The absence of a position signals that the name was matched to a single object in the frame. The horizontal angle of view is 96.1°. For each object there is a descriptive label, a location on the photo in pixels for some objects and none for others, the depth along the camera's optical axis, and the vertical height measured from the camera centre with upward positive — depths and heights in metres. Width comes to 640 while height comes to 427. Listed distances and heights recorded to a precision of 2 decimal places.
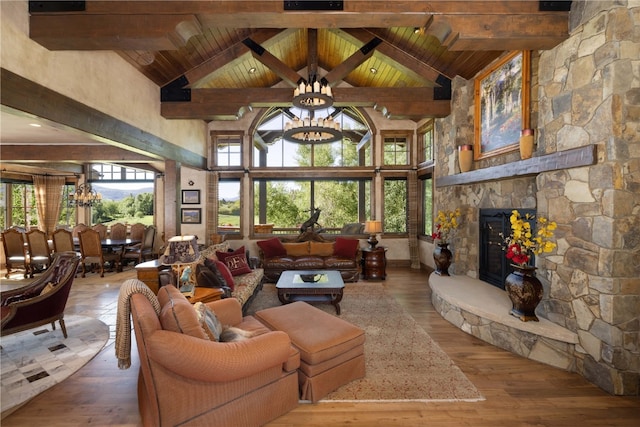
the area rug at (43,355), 2.52 -1.54
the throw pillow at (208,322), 2.14 -0.86
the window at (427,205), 7.11 +0.15
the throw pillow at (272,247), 6.29 -0.80
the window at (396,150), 7.91 +1.69
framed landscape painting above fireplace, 3.85 +1.59
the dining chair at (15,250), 6.27 -0.84
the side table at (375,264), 6.31 -1.17
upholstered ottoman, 2.32 -1.15
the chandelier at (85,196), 8.47 +0.46
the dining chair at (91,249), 6.29 -0.82
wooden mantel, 2.70 +0.52
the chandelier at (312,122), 4.33 +1.60
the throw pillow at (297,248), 6.56 -0.85
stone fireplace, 2.56 +0.17
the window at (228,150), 7.95 +1.70
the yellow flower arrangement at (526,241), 3.01 -0.33
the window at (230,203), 8.01 +0.24
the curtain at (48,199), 8.80 +0.41
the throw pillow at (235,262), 5.05 -0.90
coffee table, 4.27 -1.13
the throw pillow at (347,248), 6.34 -0.82
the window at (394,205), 7.91 +0.16
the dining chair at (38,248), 6.26 -0.79
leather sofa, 6.11 -0.99
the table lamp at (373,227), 6.28 -0.35
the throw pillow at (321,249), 6.59 -0.87
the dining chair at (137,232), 7.95 -0.56
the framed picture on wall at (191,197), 7.89 +0.40
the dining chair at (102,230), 7.90 -0.50
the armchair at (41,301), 3.06 -1.03
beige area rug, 2.43 -1.54
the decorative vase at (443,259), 5.05 -0.85
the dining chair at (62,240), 6.23 -0.63
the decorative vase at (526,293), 3.04 -0.88
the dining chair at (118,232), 7.82 -0.55
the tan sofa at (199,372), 1.75 -1.06
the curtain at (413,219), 7.58 -0.21
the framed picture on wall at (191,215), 7.84 -0.09
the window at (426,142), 7.14 +1.80
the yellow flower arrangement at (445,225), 5.19 -0.26
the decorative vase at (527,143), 3.51 +0.83
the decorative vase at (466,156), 4.87 +0.93
